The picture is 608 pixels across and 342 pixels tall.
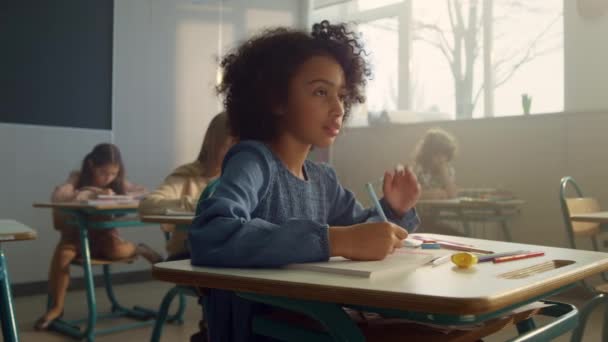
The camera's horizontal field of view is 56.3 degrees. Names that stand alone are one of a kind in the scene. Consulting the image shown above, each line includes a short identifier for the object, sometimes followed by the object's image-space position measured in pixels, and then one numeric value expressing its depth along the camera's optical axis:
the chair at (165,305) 1.89
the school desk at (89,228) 2.77
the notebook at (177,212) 2.25
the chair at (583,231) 1.70
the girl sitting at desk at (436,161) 3.86
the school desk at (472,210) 3.43
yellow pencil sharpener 0.82
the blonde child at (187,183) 2.37
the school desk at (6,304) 1.51
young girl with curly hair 0.80
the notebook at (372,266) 0.72
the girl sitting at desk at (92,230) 3.09
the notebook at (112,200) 2.84
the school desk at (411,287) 0.60
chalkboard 3.79
